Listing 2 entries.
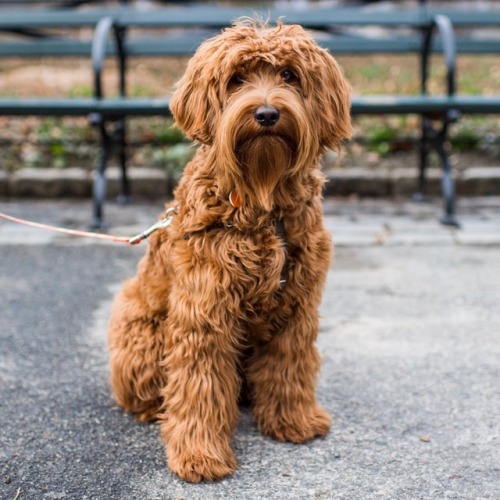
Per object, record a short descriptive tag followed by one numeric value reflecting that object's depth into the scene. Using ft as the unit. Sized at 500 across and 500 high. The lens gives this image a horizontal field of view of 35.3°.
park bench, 20.11
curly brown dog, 8.80
